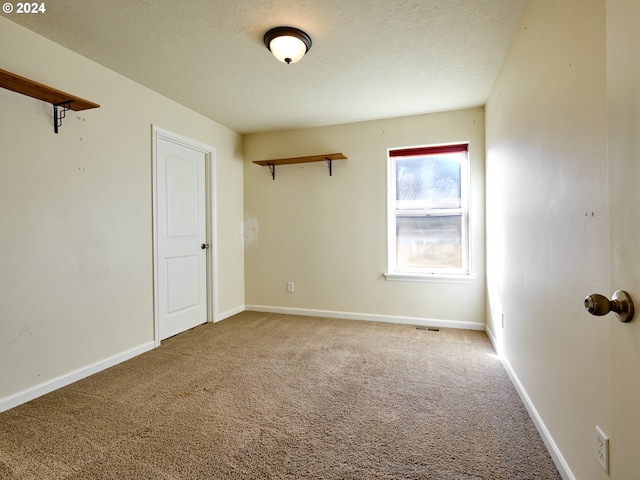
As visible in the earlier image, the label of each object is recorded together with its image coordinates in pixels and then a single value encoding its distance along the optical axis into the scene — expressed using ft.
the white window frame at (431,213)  11.71
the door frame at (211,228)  12.50
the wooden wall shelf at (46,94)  6.02
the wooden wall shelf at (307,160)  12.39
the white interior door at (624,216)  2.12
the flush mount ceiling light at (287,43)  6.88
